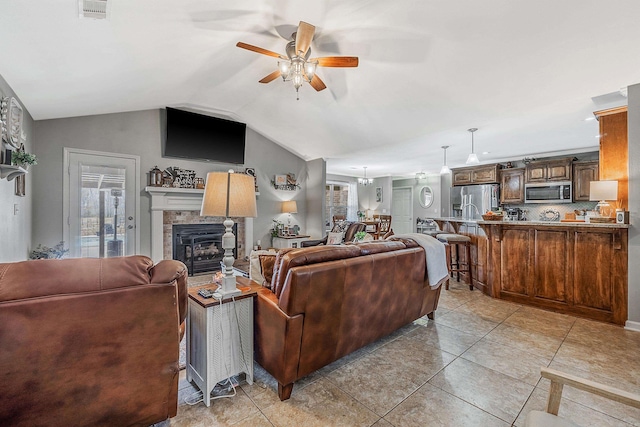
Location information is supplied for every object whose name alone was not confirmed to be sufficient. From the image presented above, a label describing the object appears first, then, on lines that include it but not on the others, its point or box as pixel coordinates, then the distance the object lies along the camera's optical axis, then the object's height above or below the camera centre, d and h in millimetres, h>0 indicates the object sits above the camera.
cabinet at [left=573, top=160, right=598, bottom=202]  5242 +639
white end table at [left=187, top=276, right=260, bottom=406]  1695 -798
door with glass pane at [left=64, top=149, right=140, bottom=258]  4125 +153
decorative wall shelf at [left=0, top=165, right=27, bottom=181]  2210 +347
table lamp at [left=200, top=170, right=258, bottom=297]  1817 +62
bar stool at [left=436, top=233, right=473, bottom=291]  4027 -577
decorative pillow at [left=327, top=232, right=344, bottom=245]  5324 -493
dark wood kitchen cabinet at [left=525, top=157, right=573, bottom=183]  5504 +827
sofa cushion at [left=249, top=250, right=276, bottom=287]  2258 -447
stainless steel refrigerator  6480 +289
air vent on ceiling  1793 +1333
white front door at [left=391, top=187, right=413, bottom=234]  8914 +62
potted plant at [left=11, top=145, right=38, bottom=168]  2424 +469
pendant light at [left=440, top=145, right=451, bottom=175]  5256 +795
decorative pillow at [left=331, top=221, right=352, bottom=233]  6047 -346
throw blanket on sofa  2609 -425
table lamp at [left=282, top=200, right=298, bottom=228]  6207 +117
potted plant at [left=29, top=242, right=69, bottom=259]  3338 -483
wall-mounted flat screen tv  4855 +1373
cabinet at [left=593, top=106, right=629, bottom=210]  3007 +688
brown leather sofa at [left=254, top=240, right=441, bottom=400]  1685 -615
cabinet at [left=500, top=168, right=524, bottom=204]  6105 +571
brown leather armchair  1045 -522
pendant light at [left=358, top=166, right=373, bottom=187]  8750 +992
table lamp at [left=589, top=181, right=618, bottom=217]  2902 +204
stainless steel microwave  5522 +388
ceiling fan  2408 +1375
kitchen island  2861 -623
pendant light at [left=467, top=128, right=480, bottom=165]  4312 +814
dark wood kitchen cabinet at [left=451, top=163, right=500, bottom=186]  6508 +895
